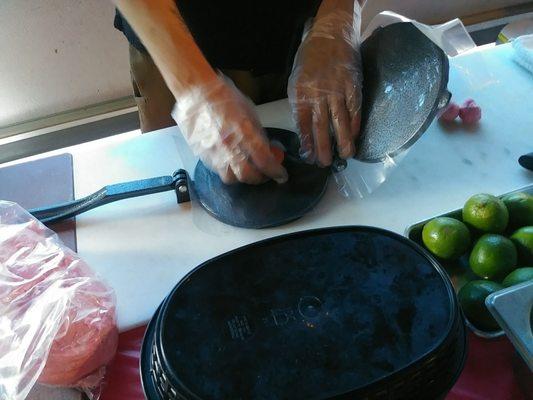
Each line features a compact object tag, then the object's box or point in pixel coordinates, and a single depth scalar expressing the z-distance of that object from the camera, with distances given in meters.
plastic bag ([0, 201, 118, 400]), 0.48
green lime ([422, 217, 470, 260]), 0.58
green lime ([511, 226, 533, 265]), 0.57
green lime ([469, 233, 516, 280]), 0.55
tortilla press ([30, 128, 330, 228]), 0.68
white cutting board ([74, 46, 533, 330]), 0.65
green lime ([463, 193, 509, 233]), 0.59
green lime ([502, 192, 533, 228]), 0.62
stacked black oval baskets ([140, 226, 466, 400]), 0.43
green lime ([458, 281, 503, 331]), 0.53
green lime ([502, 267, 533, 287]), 0.52
